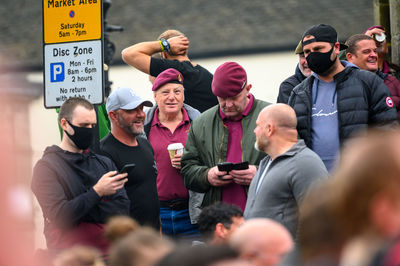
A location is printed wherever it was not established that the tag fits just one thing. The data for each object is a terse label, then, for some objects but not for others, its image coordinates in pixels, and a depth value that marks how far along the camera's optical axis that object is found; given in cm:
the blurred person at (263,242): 812
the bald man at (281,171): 1227
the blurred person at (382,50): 1795
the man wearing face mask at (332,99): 1363
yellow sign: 1538
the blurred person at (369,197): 550
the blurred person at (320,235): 641
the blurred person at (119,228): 1010
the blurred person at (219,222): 1205
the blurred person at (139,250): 727
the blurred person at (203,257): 570
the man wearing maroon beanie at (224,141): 1451
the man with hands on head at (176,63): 1711
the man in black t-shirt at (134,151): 1487
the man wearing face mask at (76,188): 1311
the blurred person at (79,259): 899
